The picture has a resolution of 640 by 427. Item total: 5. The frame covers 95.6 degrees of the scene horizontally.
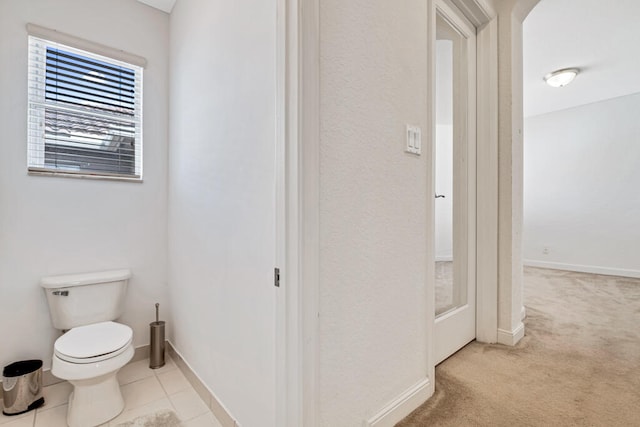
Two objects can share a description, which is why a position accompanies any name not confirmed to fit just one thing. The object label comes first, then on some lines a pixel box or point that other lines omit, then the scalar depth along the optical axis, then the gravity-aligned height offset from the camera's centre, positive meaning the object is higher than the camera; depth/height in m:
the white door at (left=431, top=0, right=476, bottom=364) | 1.92 +0.30
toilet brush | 1.98 -0.92
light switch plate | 1.33 +0.35
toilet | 1.40 -0.66
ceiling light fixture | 3.40 +1.67
